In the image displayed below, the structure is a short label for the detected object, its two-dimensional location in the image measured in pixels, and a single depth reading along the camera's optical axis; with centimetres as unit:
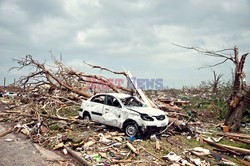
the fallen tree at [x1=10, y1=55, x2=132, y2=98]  1405
